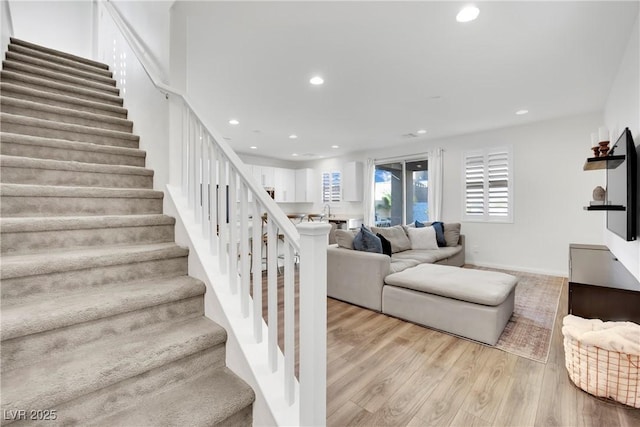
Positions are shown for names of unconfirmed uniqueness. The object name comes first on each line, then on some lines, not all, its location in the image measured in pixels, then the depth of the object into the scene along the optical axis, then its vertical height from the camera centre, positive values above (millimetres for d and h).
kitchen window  8062 +726
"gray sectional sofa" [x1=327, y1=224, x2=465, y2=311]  3199 -672
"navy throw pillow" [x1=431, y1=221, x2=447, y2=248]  5203 -382
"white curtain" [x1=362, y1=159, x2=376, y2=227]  7172 +483
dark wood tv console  1903 -547
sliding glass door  6527 +478
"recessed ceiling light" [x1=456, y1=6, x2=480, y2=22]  2074 +1454
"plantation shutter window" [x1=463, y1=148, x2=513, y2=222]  5199 +511
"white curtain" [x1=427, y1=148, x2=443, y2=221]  5953 +592
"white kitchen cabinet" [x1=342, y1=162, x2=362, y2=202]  7352 +797
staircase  1078 -404
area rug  2393 -1084
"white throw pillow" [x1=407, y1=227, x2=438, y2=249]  4922 -432
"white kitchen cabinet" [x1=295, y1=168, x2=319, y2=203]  8491 +769
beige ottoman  2484 -811
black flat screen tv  2107 +202
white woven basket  1663 -947
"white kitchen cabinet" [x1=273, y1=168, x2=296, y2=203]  8305 +799
